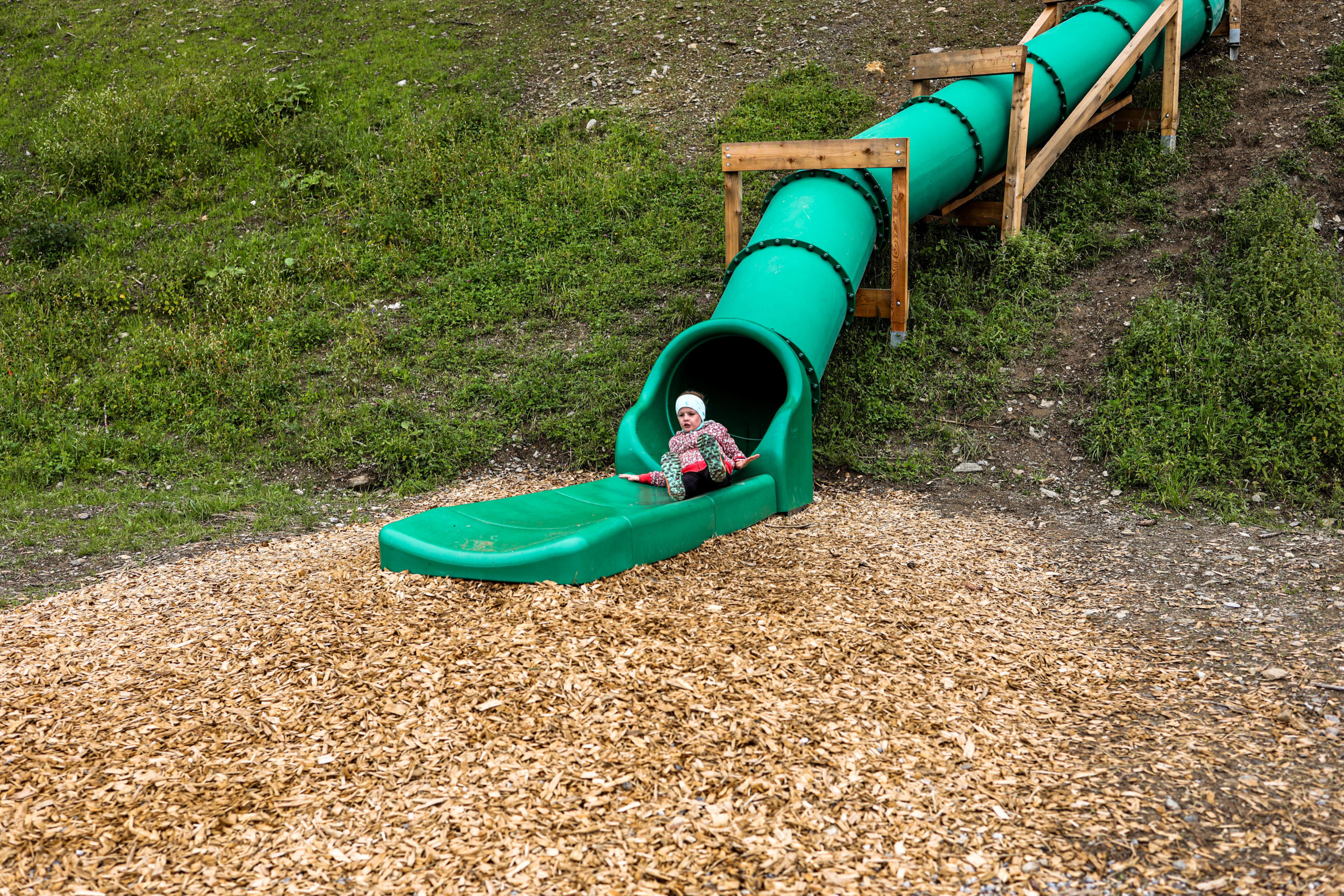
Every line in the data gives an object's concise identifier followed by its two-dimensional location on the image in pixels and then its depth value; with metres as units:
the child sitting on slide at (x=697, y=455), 5.88
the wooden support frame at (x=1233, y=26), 10.46
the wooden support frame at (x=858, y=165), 7.44
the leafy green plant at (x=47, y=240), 10.37
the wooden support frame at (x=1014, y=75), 8.23
